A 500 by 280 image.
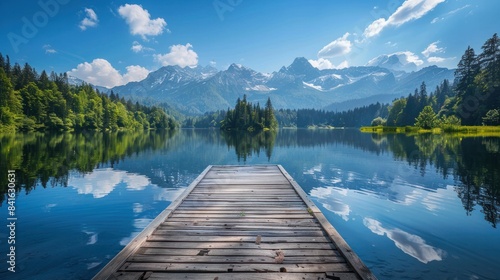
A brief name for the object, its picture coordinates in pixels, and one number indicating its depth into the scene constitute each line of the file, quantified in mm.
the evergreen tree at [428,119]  107075
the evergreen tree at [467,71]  110750
